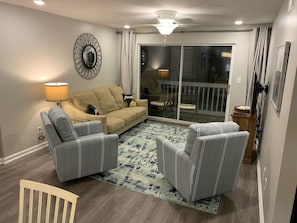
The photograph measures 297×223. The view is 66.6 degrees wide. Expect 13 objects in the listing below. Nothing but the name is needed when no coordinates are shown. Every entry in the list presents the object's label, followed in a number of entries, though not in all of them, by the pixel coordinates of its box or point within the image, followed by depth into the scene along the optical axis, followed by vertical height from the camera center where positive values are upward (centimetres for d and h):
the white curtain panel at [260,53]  455 +49
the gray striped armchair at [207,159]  236 -92
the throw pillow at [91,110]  429 -73
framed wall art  200 +3
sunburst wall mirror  474 +34
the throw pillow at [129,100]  565 -68
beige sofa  406 -77
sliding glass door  554 -16
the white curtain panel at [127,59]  592 +36
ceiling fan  342 +83
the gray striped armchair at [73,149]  278 -98
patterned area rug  273 -144
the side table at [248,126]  370 -80
